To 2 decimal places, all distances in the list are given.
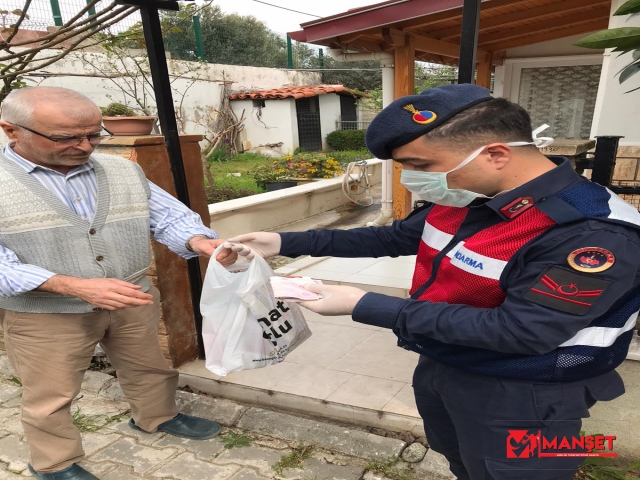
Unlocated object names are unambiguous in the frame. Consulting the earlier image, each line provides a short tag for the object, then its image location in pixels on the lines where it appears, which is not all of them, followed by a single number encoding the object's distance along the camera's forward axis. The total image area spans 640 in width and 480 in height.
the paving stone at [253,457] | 2.22
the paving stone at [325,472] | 2.12
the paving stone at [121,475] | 2.20
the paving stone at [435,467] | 2.08
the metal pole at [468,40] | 1.92
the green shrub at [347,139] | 16.64
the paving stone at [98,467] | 2.23
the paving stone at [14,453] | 2.30
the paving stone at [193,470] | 2.18
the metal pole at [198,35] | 14.83
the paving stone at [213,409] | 2.59
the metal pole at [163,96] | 2.47
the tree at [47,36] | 2.83
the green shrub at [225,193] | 7.89
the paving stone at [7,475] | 2.22
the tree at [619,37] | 1.69
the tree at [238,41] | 22.55
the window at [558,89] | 6.50
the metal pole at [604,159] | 2.25
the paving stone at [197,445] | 2.35
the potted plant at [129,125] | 2.64
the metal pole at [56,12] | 10.24
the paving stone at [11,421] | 2.60
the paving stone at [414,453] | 2.17
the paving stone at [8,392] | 2.96
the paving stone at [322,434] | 2.25
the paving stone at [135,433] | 2.46
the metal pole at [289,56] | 18.68
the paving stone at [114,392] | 2.87
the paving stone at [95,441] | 2.40
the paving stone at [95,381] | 2.96
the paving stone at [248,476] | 2.14
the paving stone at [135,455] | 2.28
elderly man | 1.80
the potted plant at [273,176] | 9.14
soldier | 1.05
